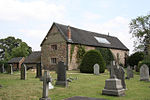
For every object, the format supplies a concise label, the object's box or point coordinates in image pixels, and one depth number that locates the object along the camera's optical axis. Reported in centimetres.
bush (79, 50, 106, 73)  2289
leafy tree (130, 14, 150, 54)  3894
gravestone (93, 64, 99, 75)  2041
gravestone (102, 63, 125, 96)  779
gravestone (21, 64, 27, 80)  1436
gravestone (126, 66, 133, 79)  1681
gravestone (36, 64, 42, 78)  1576
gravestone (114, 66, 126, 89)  980
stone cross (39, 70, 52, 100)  611
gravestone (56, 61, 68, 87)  1091
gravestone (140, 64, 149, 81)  1424
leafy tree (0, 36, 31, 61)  6259
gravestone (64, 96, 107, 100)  698
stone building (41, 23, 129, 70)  2791
